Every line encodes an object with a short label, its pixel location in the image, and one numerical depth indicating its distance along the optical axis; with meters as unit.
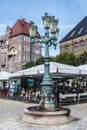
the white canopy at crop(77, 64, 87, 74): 9.44
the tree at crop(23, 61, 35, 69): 26.39
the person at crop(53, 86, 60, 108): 7.88
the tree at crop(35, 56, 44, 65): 24.49
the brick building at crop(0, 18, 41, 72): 32.58
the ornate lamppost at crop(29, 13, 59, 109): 6.04
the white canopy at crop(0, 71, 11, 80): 12.32
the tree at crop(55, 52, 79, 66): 20.38
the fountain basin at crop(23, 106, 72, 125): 5.10
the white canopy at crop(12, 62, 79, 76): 8.73
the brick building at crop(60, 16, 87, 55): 26.35
